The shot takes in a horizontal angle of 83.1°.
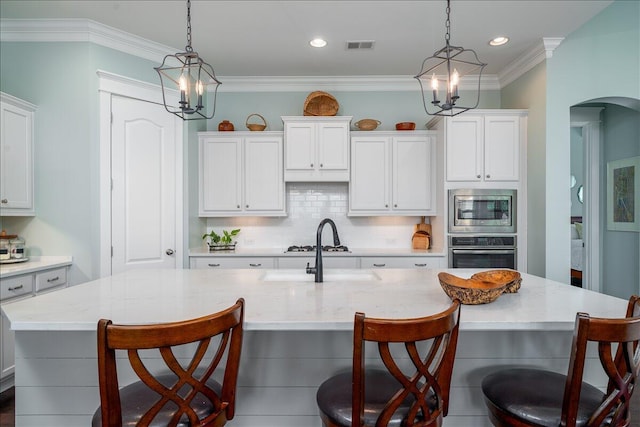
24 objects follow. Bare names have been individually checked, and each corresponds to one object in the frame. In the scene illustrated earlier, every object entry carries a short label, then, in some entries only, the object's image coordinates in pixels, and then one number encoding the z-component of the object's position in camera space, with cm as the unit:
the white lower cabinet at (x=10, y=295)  249
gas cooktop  392
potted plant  400
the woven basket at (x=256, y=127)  407
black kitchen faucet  200
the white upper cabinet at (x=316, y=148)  395
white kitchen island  143
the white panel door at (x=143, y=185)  332
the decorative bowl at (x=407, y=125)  403
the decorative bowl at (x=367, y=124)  408
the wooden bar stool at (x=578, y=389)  105
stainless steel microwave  368
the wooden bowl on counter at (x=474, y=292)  150
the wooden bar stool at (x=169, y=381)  96
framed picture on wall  366
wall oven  367
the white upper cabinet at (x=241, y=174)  406
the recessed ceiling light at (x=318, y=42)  333
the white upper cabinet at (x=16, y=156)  280
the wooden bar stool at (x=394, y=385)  102
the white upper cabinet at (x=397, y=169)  402
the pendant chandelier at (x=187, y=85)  183
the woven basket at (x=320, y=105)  408
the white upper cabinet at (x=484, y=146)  370
